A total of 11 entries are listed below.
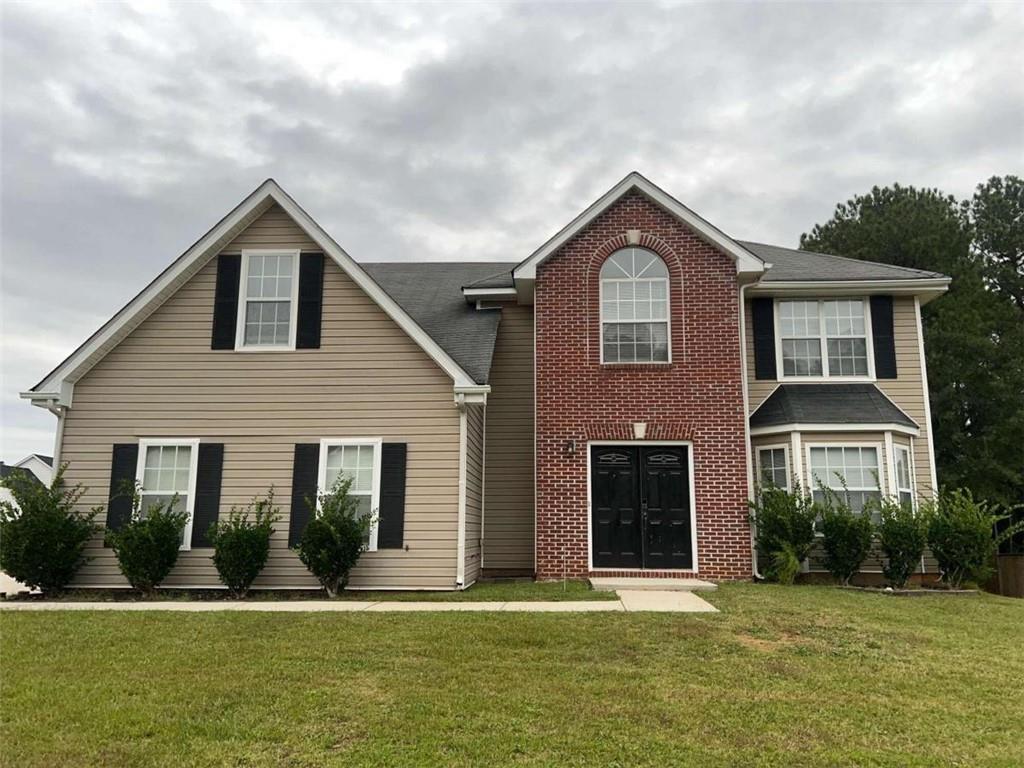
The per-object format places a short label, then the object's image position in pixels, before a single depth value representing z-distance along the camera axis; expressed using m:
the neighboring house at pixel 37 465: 27.87
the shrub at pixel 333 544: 10.02
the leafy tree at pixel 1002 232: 27.39
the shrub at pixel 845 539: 11.04
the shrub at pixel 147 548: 10.02
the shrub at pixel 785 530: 11.00
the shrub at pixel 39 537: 9.98
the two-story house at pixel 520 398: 10.96
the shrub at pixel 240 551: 10.08
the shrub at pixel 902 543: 10.94
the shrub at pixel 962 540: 10.93
